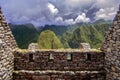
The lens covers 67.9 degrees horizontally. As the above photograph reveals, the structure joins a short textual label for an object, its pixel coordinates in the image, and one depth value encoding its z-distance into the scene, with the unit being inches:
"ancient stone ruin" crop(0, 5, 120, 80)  150.2
